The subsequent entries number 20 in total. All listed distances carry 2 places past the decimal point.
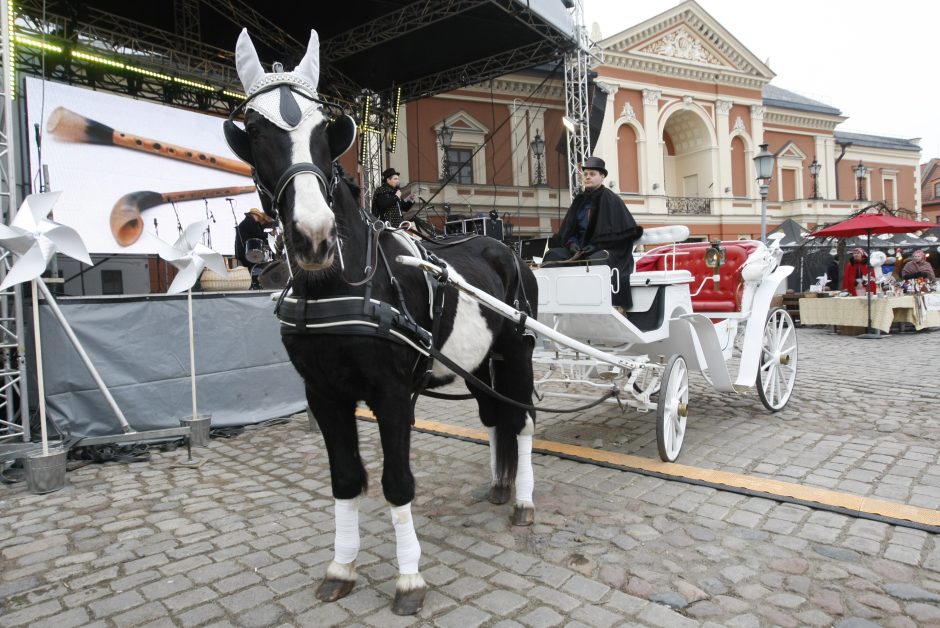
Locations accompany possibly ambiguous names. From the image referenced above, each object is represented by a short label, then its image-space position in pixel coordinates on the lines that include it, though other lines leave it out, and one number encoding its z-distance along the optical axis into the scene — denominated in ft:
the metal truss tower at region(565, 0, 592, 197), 46.19
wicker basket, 22.04
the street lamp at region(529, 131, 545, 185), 71.04
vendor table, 40.70
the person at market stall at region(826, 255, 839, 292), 55.26
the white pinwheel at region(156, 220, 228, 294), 17.40
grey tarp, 17.38
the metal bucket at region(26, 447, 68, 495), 14.25
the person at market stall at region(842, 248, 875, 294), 47.26
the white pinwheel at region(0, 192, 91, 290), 13.61
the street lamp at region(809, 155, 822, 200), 85.25
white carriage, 14.39
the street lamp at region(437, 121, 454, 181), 63.82
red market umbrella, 39.94
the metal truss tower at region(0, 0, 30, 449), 15.83
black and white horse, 7.20
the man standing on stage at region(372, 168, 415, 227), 17.67
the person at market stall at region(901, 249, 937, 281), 47.55
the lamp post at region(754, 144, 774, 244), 40.11
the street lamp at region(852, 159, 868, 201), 82.28
